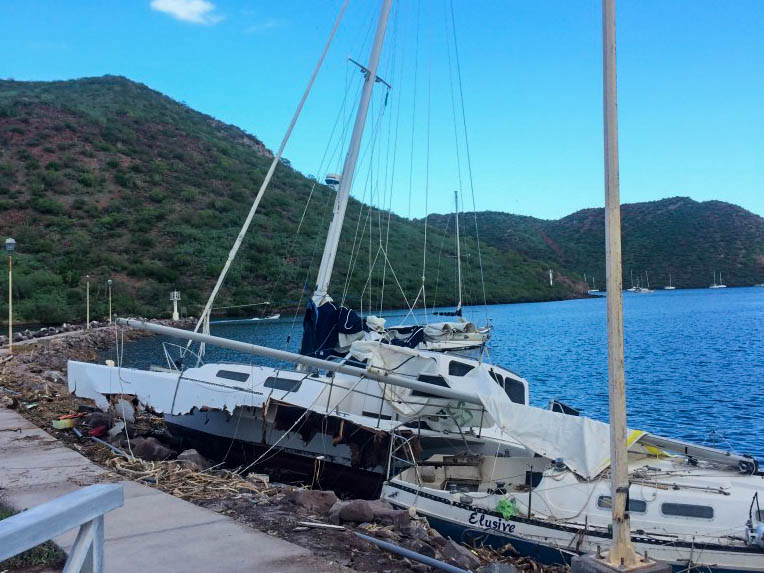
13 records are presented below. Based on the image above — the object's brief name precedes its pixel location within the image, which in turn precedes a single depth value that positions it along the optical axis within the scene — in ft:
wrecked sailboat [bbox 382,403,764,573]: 27.45
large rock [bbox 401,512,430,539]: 25.19
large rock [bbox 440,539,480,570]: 23.82
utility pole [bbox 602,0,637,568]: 16.83
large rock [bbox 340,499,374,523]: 26.04
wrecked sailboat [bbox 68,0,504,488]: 39.99
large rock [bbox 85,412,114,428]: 44.27
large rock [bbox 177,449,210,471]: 34.47
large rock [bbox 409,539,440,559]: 23.14
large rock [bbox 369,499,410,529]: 26.32
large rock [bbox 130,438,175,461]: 39.42
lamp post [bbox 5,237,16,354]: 69.62
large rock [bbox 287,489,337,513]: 26.80
